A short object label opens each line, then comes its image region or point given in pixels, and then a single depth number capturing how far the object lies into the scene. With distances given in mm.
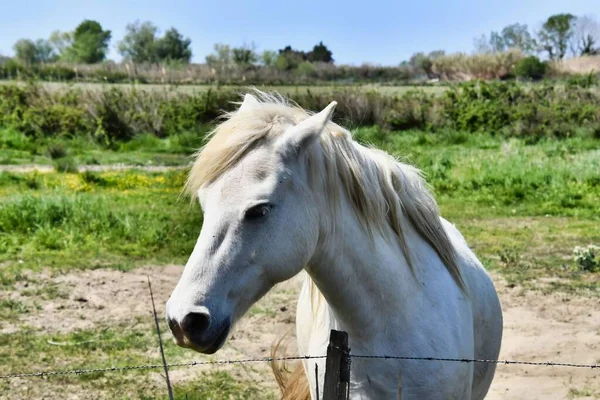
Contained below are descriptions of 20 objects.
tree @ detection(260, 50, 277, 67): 47122
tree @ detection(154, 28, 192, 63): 63344
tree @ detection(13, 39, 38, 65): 74750
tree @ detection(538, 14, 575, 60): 62812
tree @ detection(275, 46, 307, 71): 38219
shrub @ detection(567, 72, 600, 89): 23320
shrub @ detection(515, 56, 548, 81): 37906
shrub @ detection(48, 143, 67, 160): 17453
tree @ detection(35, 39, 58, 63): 77700
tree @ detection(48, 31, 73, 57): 80875
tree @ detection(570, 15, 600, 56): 59584
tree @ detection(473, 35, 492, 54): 65488
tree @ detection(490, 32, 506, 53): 75062
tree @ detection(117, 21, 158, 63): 63547
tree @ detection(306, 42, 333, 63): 62312
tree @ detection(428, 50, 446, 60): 43003
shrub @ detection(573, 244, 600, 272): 8008
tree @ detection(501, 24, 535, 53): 66688
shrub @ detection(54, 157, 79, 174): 15195
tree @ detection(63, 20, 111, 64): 67500
